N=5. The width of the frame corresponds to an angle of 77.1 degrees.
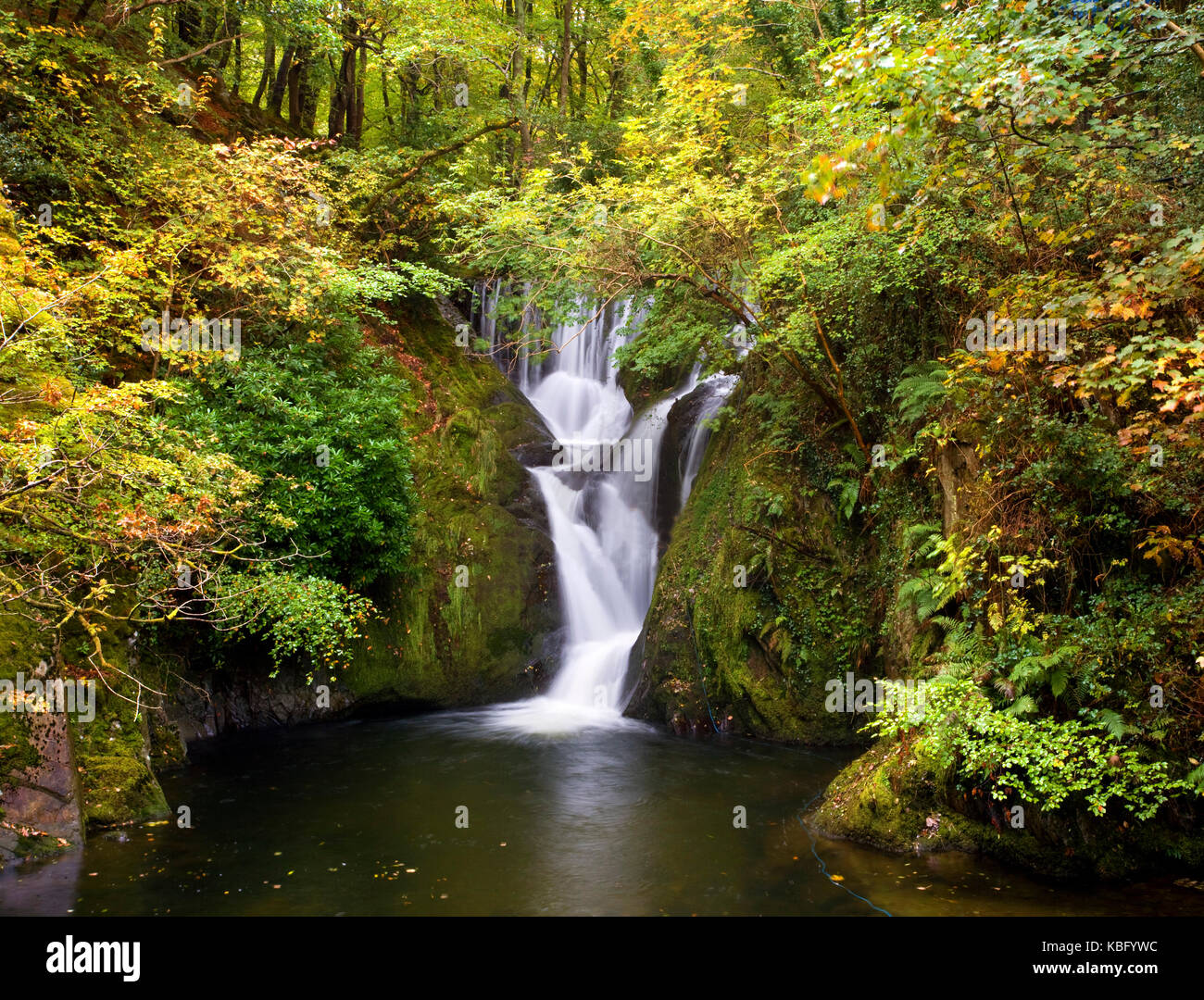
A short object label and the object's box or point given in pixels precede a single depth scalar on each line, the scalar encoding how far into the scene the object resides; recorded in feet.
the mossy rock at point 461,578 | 40.63
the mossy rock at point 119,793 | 24.17
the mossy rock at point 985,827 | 19.63
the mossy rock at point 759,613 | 33.91
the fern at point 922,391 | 28.17
